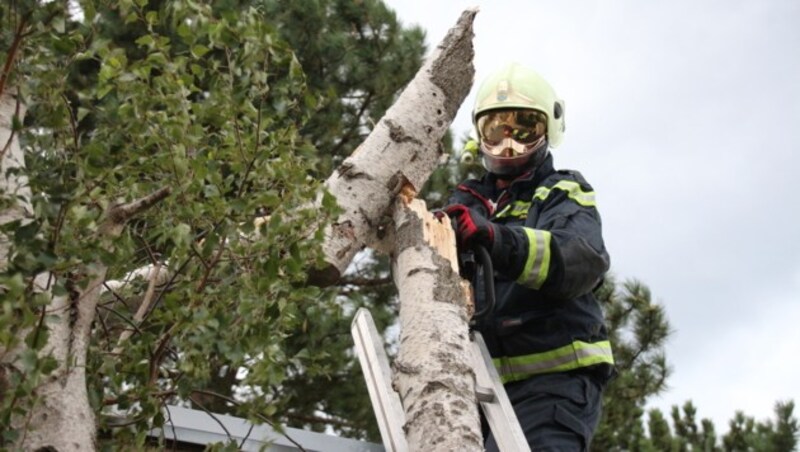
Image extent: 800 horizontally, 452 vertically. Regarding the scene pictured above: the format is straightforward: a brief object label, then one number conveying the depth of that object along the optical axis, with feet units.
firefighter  10.93
